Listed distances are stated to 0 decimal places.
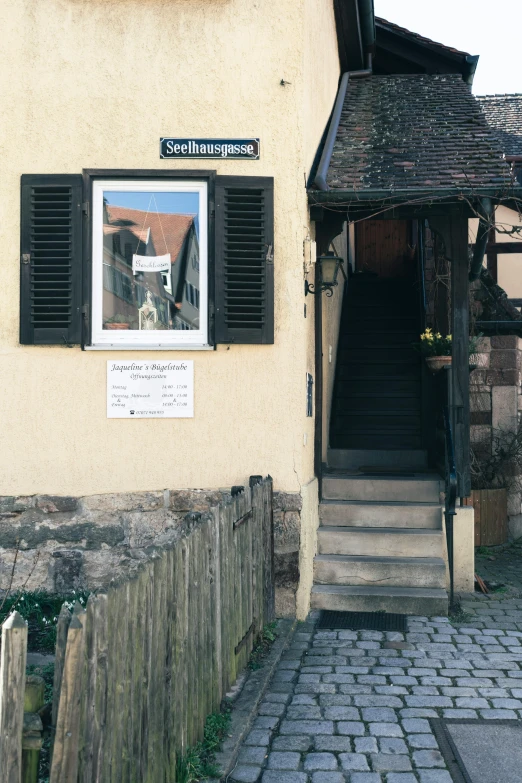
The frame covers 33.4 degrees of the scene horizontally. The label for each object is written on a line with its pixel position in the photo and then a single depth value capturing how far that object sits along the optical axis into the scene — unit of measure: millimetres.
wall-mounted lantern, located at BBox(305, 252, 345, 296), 7652
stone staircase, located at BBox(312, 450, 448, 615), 7414
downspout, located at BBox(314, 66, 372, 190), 7363
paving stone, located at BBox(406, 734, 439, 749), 4625
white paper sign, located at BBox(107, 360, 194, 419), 7020
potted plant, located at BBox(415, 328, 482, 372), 9711
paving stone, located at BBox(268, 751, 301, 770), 4352
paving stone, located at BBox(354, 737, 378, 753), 4562
